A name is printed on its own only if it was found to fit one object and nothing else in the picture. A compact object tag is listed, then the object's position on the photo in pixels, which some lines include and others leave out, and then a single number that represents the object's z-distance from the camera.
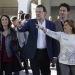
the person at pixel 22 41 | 14.76
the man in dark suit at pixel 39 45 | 9.77
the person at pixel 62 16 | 10.35
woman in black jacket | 10.11
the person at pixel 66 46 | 9.20
